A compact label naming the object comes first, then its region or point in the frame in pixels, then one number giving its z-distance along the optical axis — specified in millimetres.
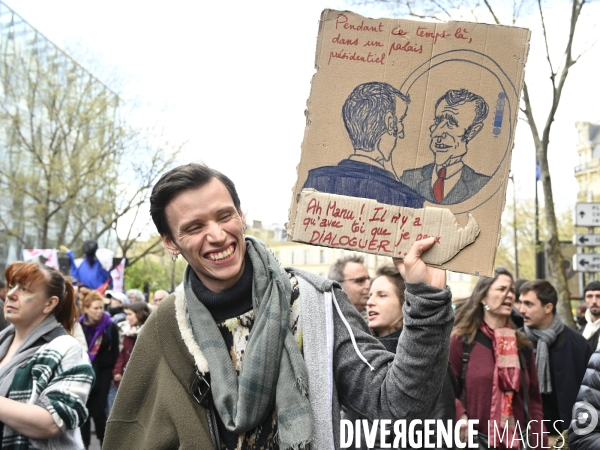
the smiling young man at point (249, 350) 2213
